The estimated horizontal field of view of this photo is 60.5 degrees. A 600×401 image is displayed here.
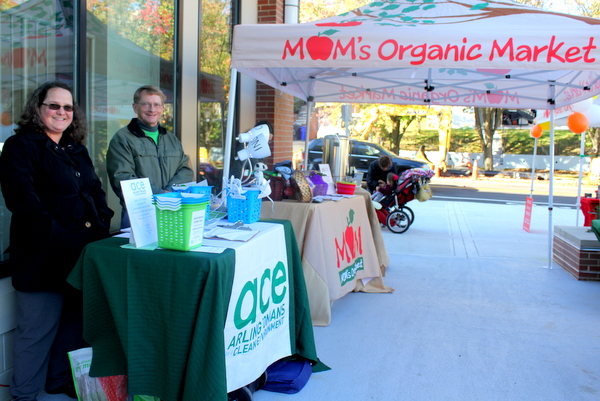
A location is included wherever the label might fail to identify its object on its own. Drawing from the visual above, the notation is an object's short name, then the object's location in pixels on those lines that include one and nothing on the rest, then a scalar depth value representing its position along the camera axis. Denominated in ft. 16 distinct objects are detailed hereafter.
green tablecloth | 7.49
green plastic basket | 7.71
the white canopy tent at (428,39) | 12.00
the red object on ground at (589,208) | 25.02
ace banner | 8.34
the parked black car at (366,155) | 56.29
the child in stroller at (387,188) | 28.27
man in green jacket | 10.62
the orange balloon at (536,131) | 32.94
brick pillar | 24.14
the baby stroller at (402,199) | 27.63
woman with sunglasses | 8.09
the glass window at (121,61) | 14.10
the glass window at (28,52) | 10.86
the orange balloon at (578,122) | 26.25
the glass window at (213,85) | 19.37
